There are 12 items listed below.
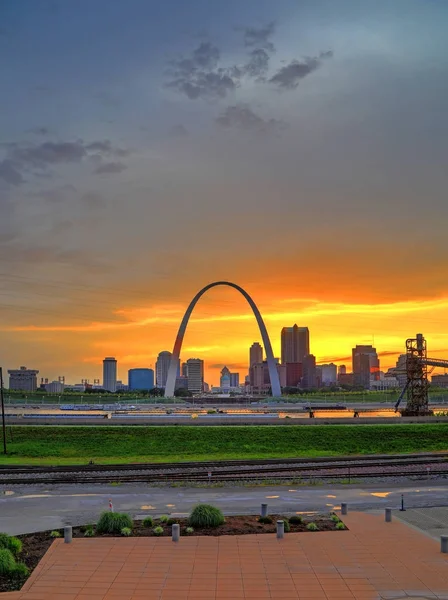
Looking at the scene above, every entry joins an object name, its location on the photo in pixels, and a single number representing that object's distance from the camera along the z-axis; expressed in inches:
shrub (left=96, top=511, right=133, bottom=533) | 821.2
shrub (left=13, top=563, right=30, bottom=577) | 650.2
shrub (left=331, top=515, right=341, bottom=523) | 871.8
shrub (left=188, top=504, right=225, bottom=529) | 841.5
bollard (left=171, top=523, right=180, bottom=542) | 775.7
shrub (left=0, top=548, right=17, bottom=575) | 651.5
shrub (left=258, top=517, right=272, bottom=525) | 868.5
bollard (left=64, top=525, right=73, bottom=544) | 775.7
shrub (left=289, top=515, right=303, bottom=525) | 861.8
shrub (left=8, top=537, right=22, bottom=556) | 716.5
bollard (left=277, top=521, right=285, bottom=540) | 791.0
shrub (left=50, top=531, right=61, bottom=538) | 803.4
